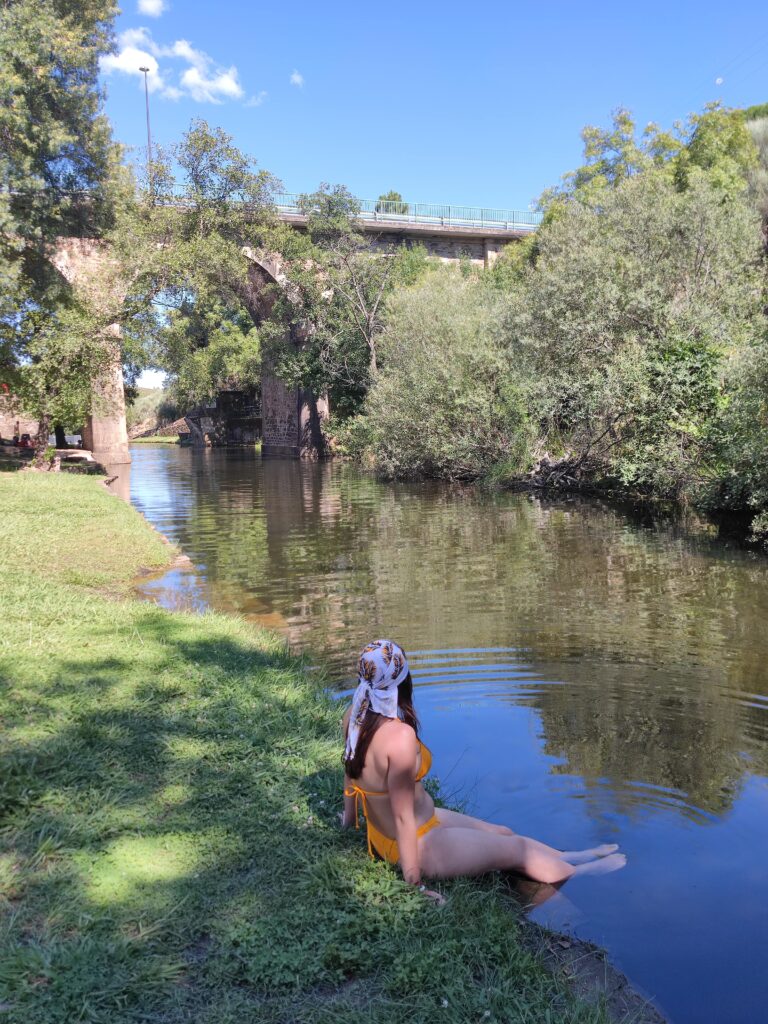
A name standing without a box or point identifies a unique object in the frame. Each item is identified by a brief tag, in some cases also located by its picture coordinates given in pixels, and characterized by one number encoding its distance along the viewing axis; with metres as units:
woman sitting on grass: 3.02
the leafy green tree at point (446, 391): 21.31
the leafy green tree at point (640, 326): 16.20
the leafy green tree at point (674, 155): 28.36
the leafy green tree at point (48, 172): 19.06
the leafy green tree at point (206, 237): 26.28
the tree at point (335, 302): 33.00
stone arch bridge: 34.78
